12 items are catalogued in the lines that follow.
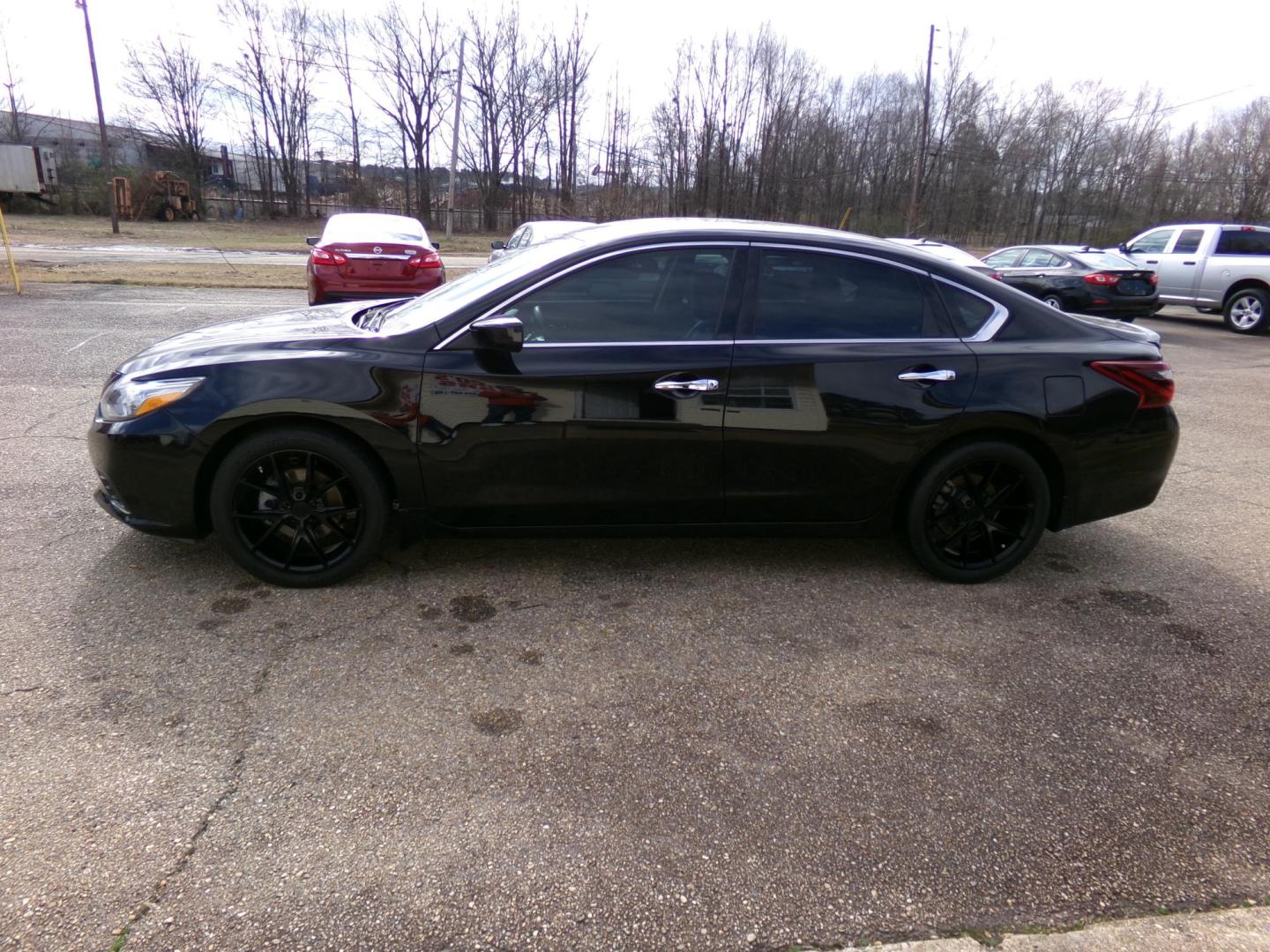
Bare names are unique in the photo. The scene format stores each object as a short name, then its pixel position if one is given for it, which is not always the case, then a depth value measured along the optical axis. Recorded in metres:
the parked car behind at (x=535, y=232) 12.04
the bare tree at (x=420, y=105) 50.09
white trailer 38.28
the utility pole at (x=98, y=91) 31.14
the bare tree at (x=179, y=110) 48.53
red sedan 11.30
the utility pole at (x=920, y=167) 38.22
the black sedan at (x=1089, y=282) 14.16
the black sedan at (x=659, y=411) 3.59
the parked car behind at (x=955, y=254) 10.84
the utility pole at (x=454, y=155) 37.92
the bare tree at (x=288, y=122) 50.28
